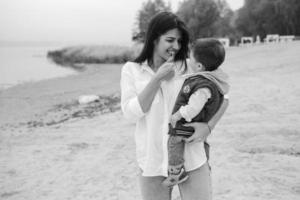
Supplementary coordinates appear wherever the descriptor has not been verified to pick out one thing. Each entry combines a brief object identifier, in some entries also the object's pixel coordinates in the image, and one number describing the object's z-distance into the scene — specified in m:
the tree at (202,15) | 46.88
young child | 2.05
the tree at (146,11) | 51.97
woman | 2.11
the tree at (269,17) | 41.91
